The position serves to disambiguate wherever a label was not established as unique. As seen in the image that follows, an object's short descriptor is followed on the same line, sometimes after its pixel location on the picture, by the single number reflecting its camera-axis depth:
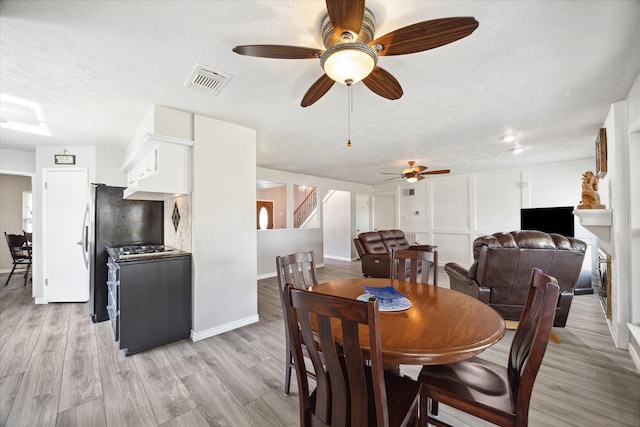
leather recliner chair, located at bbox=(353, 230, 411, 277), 5.42
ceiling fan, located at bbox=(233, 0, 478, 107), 1.25
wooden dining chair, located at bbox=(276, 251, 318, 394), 1.99
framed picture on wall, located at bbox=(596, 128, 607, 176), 3.20
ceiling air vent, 2.09
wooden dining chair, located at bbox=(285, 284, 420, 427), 0.89
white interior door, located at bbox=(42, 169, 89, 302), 4.14
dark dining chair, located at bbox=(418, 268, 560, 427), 1.09
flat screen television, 5.28
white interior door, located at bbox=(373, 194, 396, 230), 8.55
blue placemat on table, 1.67
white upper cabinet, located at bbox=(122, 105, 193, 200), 2.70
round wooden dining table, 1.05
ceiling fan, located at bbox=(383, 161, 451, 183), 5.07
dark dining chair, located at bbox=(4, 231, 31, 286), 5.12
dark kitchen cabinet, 2.50
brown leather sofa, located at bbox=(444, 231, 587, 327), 2.67
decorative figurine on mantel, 3.06
